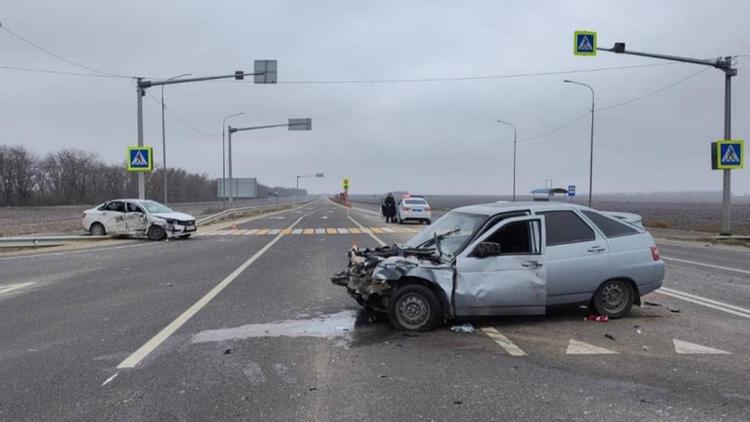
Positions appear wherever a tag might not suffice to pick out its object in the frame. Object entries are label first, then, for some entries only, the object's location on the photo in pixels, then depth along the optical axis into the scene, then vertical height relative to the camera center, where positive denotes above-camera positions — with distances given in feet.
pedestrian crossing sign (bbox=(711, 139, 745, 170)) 71.67 +5.79
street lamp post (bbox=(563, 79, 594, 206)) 118.24 +9.46
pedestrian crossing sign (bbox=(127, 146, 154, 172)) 77.56 +5.32
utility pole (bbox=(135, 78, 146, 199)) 73.83 +10.66
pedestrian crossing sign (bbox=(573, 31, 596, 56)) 56.96 +16.04
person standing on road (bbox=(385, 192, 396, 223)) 117.70 -2.61
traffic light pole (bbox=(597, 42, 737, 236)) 63.86 +12.32
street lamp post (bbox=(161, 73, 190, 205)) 110.52 +11.53
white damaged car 69.82 -3.21
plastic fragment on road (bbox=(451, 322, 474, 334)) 22.06 -5.30
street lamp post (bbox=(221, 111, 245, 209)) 154.13 +5.20
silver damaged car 22.15 -2.91
